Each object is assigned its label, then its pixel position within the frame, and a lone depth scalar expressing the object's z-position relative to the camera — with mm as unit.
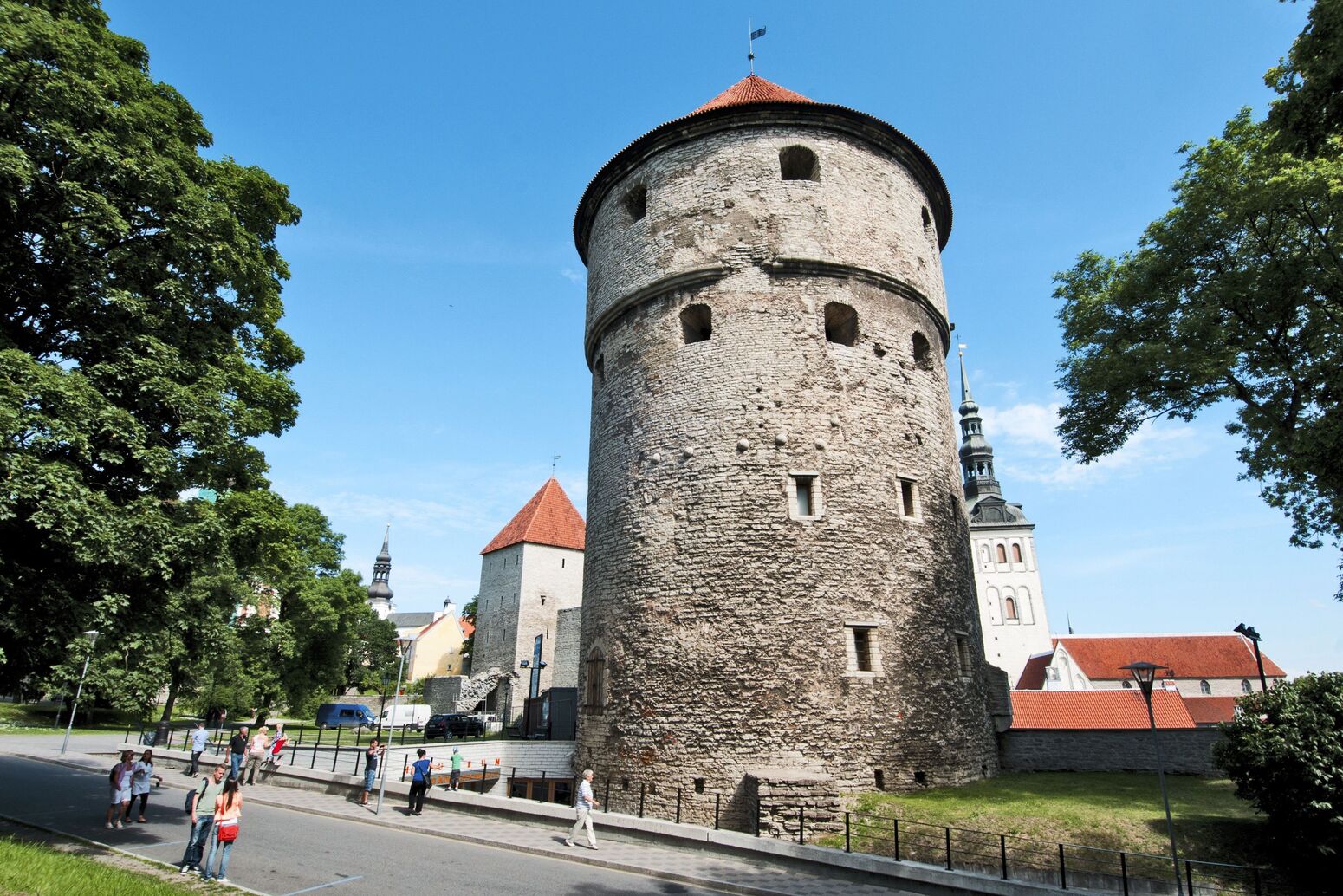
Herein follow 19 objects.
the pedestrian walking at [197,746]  16266
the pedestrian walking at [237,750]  12445
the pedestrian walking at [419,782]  11922
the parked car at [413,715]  36531
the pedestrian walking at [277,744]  16866
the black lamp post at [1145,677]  8758
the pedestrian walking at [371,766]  13070
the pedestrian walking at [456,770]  14545
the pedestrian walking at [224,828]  7512
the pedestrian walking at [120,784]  9891
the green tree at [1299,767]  8359
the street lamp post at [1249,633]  15805
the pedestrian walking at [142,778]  10109
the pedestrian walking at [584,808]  9672
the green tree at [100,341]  7016
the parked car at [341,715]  37212
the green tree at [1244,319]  11594
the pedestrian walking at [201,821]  7785
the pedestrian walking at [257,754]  14719
